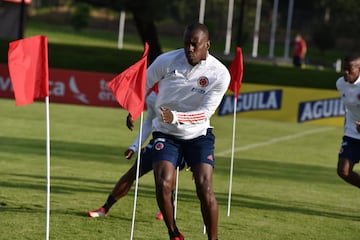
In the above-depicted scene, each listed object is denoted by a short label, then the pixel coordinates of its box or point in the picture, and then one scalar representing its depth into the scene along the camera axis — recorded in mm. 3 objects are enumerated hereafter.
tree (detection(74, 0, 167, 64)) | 39250
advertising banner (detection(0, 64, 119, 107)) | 32438
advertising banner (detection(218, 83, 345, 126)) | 31750
